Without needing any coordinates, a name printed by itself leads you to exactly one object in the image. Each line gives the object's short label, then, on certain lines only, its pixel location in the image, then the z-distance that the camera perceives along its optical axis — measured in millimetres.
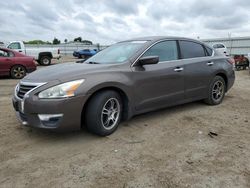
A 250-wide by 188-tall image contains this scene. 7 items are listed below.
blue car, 25514
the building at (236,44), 14995
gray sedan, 2608
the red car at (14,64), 7919
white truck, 14398
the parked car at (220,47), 14436
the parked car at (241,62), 11590
